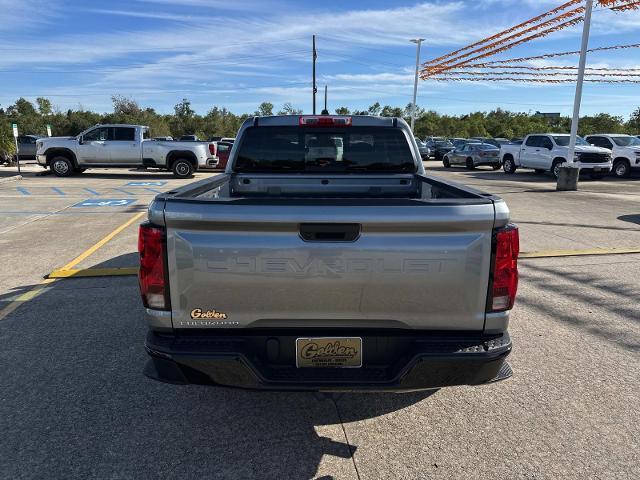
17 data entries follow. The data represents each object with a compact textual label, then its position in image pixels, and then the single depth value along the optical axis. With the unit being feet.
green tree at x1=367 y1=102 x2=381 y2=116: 297.12
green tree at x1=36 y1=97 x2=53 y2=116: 279.88
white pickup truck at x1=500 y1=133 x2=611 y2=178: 65.46
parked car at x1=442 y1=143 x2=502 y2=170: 87.92
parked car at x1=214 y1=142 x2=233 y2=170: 79.87
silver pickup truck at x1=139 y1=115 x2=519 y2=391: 7.82
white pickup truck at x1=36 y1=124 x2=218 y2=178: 66.03
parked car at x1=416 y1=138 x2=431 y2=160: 102.73
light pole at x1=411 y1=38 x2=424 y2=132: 149.69
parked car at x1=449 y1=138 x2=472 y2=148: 115.43
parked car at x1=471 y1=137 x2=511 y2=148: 100.12
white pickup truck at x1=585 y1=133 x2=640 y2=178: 69.41
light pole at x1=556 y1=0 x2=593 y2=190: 50.34
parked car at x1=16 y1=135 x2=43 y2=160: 101.55
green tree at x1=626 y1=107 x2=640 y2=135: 202.14
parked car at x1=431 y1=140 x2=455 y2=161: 118.41
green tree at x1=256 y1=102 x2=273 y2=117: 282.17
